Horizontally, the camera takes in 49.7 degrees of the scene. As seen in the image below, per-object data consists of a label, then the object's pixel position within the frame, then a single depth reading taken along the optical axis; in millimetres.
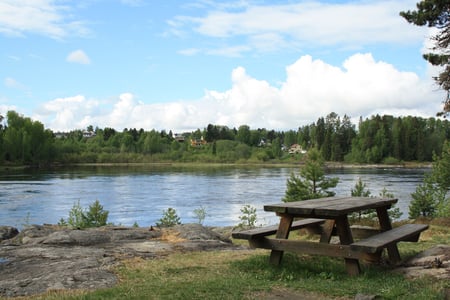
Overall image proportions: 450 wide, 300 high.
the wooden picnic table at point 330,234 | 6688
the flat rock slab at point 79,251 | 6613
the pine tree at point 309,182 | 26984
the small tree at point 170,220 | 20864
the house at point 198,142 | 185312
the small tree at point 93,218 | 20492
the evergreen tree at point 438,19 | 12336
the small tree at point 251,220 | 21744
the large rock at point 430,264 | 6512
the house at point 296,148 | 166975
